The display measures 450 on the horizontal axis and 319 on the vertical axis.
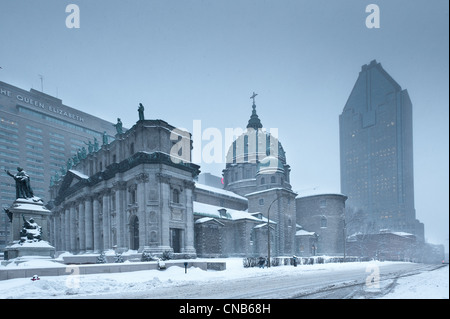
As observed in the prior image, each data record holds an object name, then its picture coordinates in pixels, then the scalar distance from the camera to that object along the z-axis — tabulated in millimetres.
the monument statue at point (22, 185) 28703
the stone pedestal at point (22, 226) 25314
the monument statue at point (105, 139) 51269
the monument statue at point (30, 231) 26047
